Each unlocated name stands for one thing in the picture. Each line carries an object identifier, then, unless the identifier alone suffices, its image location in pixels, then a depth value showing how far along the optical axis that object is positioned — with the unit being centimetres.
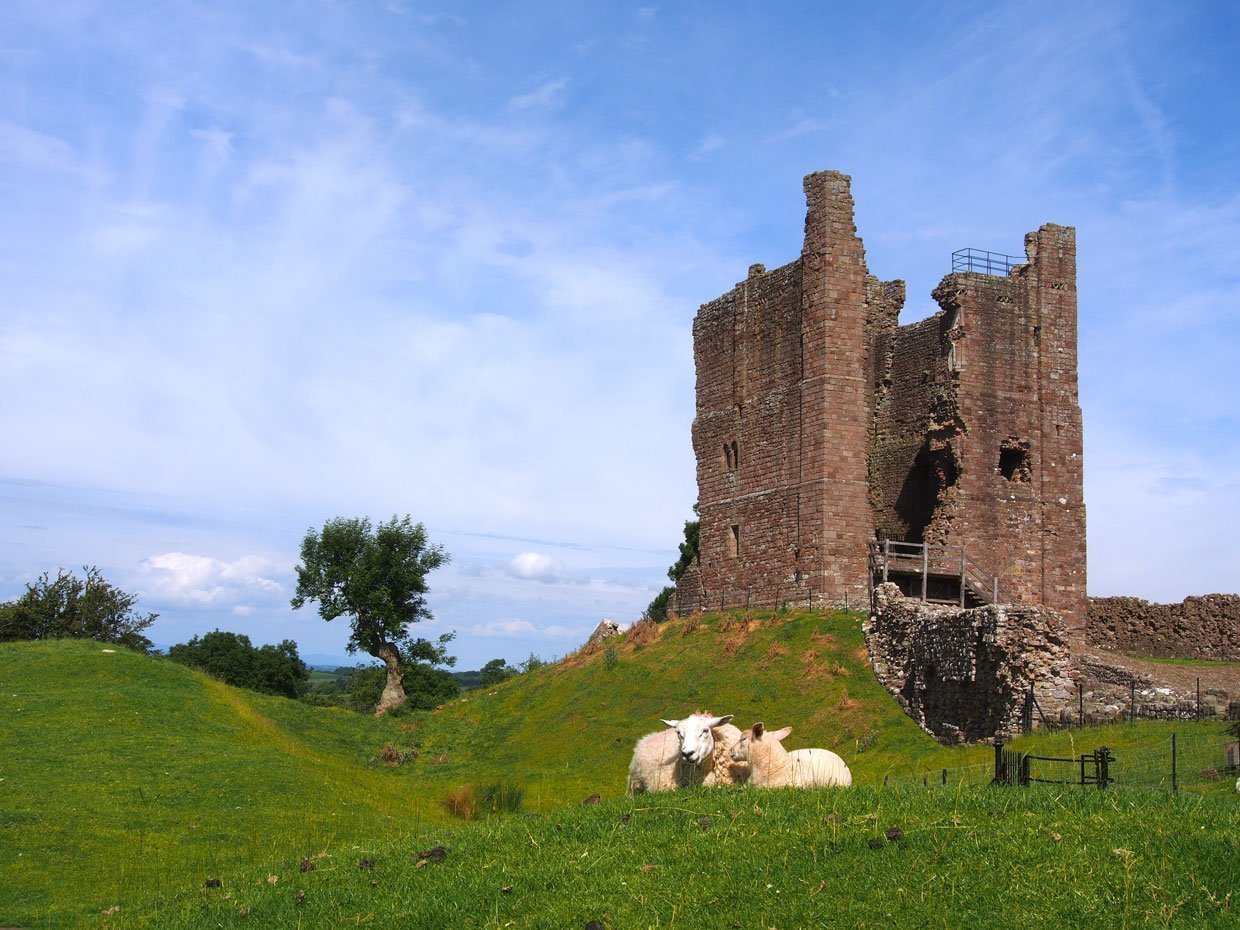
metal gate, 1334
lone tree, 5194
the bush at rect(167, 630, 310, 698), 6856
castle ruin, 3847
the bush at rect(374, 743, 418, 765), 3538
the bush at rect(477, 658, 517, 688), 8971
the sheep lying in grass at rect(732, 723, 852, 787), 1491
